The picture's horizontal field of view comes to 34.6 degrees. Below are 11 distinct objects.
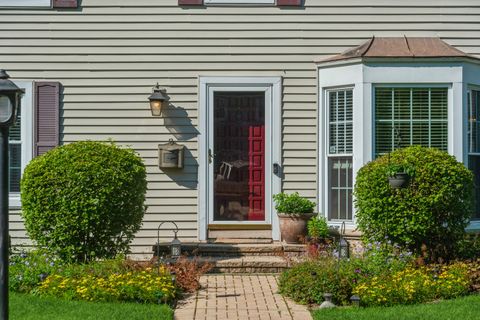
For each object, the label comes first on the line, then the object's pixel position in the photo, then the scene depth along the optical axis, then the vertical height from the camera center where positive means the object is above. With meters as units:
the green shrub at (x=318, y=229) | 10.81 -0.86
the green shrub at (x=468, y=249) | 10.23 -1.09
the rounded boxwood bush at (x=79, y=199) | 9.70 -0.41
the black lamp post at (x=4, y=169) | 6.05 -0.02
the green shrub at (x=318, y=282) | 8.46 -1.29
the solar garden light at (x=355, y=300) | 8.16 -1.40
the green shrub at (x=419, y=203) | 9.66 -0.44
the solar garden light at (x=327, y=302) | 8.16 -1.44
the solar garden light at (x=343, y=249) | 9.84 -1.06
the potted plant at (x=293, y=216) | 11.05 -0.70
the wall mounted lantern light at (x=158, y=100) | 11.41 +1.00
